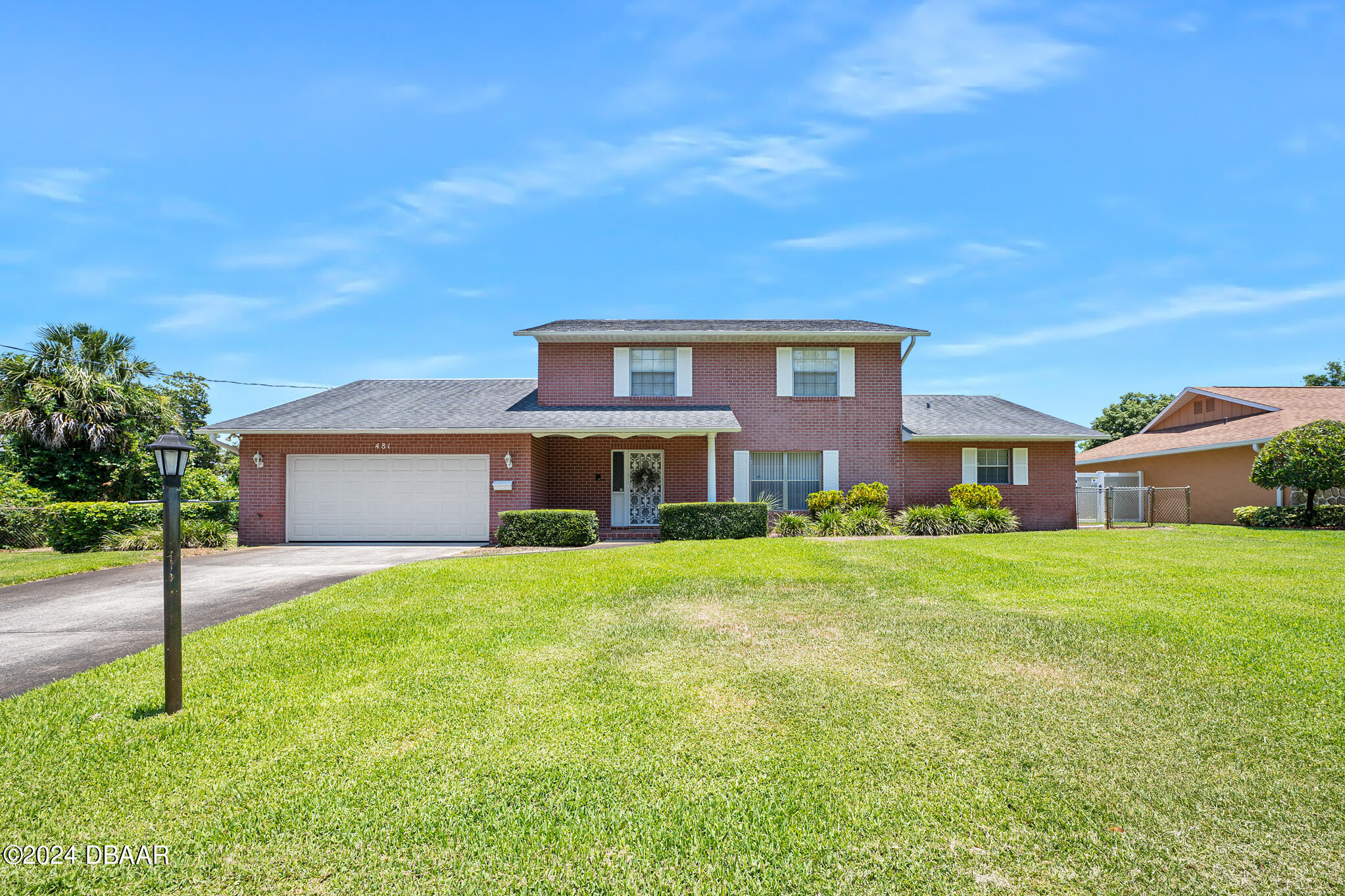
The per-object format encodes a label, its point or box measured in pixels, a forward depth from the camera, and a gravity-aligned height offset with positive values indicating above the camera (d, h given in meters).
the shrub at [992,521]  16.59 -1.33
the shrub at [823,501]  16.94 -0.80
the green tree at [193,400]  33.31 +4.16
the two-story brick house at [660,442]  16.56 +0.77
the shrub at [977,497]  17.34 -0.75
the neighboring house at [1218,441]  21.62 +0.94
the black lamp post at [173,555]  4.23 -0.53
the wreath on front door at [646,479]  17.88 -0.19
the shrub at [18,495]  17.32 -0.48
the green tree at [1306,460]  17.77 +0.19
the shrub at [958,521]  16.41 -1.32
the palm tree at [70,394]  19.14 +2.46
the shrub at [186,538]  14.85 -1.44
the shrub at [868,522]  15.97 -1.29
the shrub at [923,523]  16.20 -1.32
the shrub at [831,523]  15.93 -1.30
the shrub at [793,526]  15.89 -1.36
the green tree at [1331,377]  42.22 +5.78
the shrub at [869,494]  17.17 -0.65
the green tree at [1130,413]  41.16 +3.43
